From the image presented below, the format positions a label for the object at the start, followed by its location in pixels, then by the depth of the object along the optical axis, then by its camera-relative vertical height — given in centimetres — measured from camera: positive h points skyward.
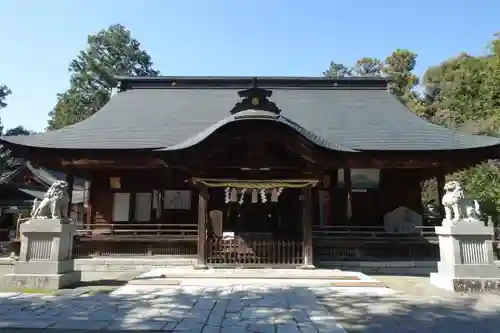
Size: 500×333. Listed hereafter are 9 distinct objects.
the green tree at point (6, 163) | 3762 +659
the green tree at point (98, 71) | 3934 +1736
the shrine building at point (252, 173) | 1098 +186
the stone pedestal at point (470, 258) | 773 -65
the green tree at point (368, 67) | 4601 +2061
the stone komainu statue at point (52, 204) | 852 +49
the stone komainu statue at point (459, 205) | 817 +50
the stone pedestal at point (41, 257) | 811 -71
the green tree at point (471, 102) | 1644 +936
